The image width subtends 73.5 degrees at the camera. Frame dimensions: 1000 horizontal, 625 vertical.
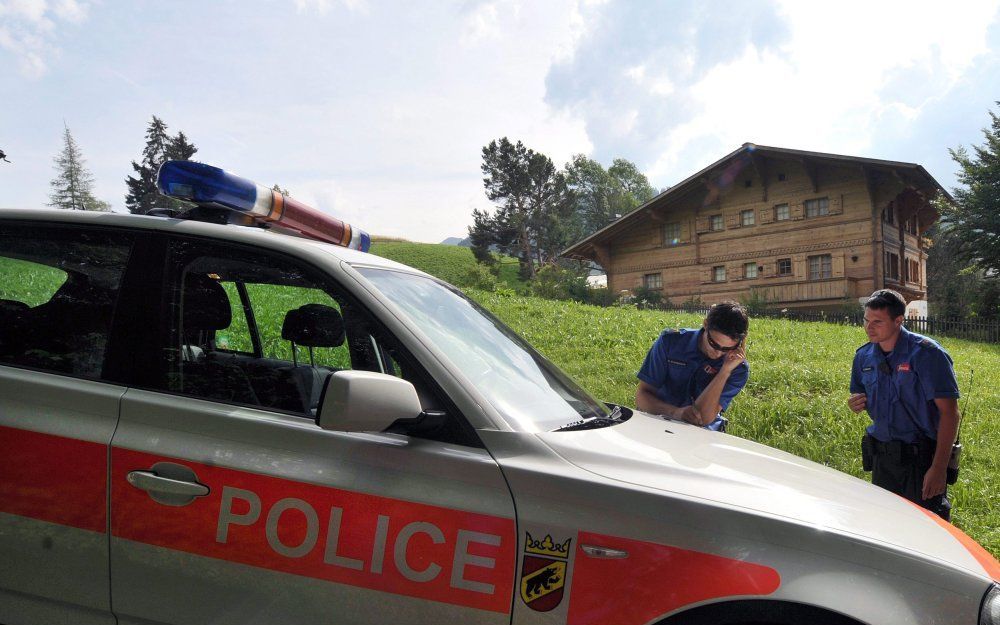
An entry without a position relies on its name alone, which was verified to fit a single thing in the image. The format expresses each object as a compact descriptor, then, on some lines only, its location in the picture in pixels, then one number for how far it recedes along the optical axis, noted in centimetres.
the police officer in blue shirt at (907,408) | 375
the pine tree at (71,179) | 6581
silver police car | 173
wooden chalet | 2831
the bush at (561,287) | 3312
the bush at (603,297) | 3234
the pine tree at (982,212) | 2923
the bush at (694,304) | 3006
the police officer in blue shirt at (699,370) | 390
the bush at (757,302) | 2859
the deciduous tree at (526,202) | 5778
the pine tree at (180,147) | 5244
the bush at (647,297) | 3186
